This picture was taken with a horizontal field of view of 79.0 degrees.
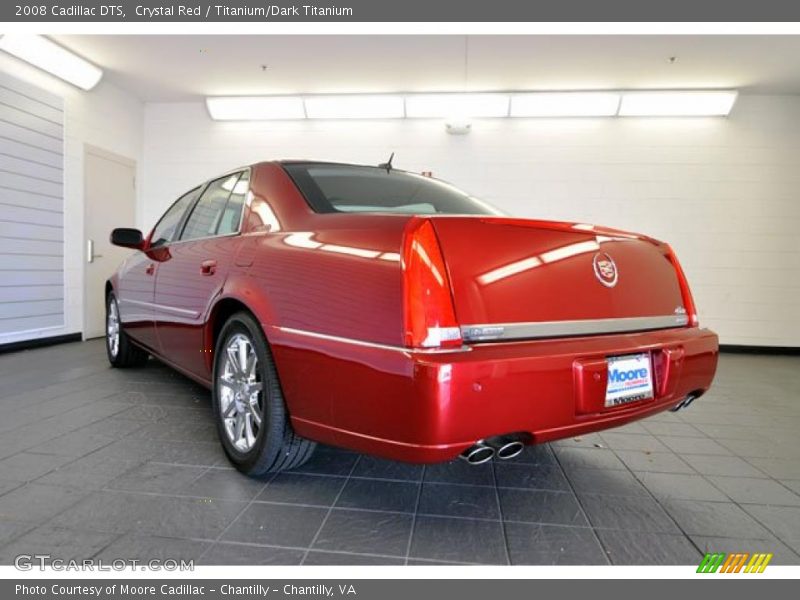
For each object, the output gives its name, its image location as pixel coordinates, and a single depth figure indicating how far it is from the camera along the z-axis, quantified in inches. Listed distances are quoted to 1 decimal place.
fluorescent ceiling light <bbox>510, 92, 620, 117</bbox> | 240.1
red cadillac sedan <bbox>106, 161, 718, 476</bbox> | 54.2
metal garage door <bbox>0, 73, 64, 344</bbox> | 193.0
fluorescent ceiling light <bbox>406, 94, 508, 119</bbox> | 246.1
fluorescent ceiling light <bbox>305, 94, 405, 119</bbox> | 250.1
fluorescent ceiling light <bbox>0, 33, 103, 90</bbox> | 187.8
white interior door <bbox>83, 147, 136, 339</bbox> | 237.3
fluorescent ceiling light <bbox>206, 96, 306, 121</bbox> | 256.8
